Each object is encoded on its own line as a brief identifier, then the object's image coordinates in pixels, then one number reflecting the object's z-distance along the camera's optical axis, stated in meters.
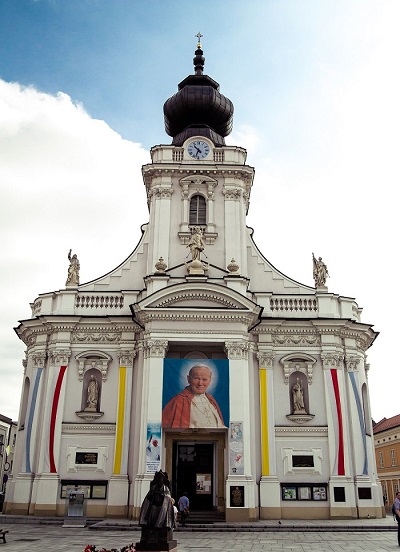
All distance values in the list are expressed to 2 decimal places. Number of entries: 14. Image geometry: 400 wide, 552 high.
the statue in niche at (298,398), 25.62
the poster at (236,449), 22.72
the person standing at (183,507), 21.29
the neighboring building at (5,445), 57.34
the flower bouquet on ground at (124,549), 11.26
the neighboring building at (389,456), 47.19
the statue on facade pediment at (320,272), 28.08
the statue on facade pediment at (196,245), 26.59
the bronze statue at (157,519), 11.82
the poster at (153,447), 22.48
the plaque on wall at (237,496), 22.27
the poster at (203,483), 24.84
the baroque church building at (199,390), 23.86
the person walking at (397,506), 17.10
